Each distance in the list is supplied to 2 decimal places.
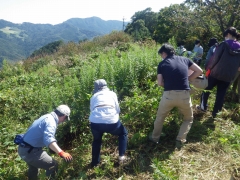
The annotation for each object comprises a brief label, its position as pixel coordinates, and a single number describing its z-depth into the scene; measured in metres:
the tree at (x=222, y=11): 8.02
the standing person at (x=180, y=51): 5.63
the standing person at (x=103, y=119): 3.21
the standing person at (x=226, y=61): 3.79
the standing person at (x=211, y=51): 4.93
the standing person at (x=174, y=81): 3.19
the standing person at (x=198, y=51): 7.57
